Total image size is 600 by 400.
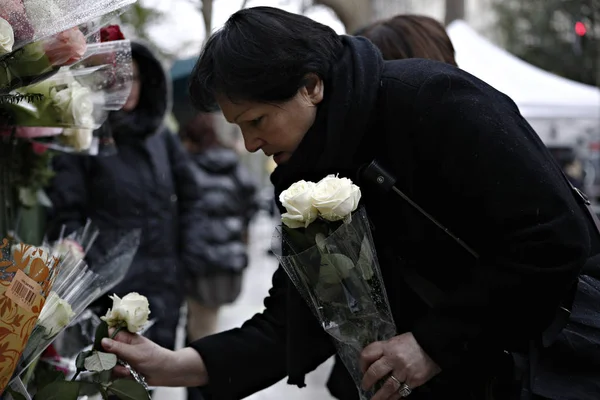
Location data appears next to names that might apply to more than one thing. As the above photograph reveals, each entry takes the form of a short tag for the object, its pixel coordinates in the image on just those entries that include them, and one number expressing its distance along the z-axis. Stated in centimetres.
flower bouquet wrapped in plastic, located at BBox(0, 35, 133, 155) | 227
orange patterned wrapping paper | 160
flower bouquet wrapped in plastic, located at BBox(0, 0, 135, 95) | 180
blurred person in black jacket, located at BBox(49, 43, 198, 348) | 378
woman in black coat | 183
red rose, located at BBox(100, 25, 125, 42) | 251
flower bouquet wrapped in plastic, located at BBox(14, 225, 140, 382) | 184
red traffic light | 946
